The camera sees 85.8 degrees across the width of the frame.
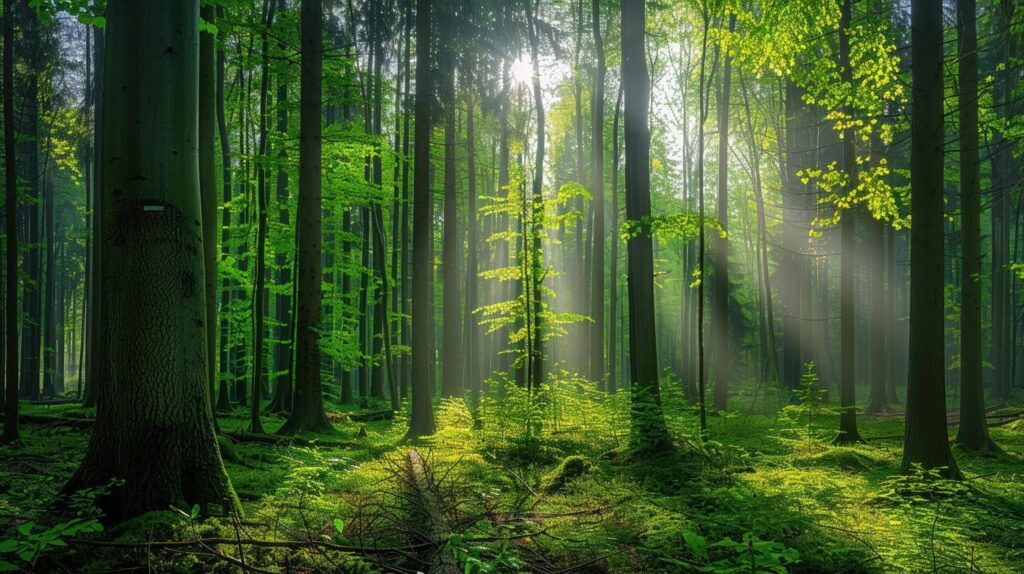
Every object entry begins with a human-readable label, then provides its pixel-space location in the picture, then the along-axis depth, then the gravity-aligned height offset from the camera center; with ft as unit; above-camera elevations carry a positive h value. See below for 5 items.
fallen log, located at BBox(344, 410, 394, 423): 50.39 -11.39
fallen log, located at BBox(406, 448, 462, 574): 11.02 -5.91
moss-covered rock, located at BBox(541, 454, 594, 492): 21.03 -7.32
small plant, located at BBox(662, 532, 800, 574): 7.52 -3.67
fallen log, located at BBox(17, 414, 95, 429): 32.09 -7.40
